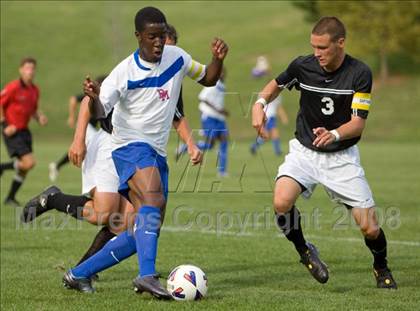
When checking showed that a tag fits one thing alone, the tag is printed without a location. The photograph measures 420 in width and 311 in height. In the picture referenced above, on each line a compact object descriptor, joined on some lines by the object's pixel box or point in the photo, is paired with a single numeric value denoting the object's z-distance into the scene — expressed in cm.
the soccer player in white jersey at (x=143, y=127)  1317
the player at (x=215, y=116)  3791
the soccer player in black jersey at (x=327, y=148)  1395
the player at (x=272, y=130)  4962
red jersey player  2867
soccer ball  1320
